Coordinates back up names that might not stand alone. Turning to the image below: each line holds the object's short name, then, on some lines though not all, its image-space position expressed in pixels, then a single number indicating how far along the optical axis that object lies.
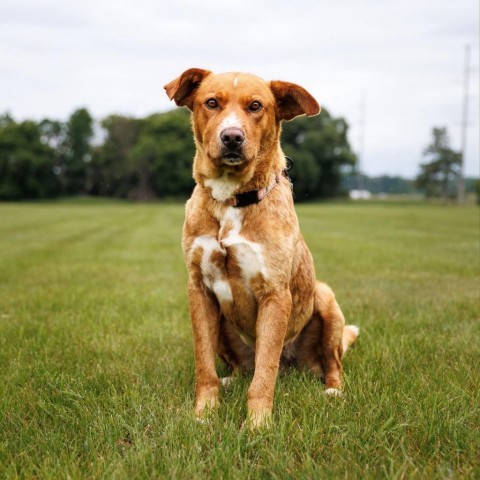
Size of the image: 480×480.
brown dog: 3.40
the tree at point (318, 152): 67.19
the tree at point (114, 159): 78.56
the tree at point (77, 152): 80.62
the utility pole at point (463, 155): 54.25
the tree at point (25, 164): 75.44
